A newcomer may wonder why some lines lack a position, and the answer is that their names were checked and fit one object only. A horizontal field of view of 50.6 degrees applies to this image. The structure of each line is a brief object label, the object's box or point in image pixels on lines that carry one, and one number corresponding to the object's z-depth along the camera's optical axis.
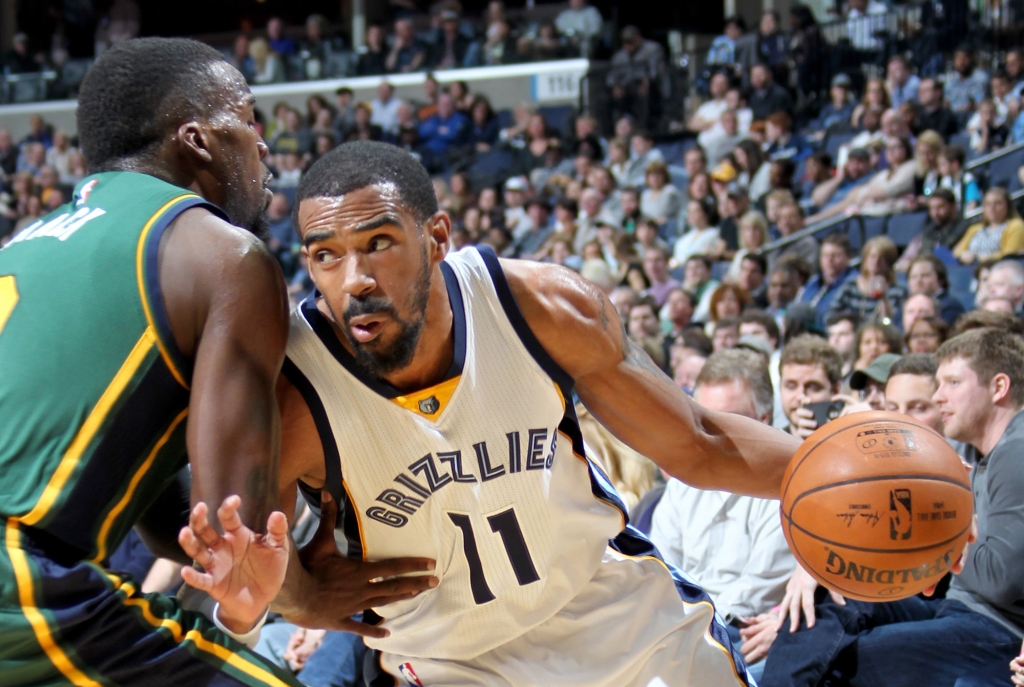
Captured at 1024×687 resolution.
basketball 2.33
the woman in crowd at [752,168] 10.14
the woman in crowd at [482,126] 14.20
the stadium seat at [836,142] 10.48
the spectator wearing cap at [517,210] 11.62
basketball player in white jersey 2.30
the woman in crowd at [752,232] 8.43
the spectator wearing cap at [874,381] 4.66
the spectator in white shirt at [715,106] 12.16
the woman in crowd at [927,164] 8.51
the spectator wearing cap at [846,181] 9.27
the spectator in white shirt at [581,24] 14.93
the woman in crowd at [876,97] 10.16
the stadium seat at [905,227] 8.20
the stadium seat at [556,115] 14.49
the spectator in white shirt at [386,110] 15.15
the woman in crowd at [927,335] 5.32
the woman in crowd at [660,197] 10.36
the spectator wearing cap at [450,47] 15.84
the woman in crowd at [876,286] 6.96
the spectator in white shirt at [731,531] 3.91
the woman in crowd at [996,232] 7.13
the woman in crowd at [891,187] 8.60
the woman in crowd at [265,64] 16.75
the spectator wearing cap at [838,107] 11.06
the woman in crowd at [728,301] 7.17
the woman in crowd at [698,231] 9.40
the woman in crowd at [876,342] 5.43
